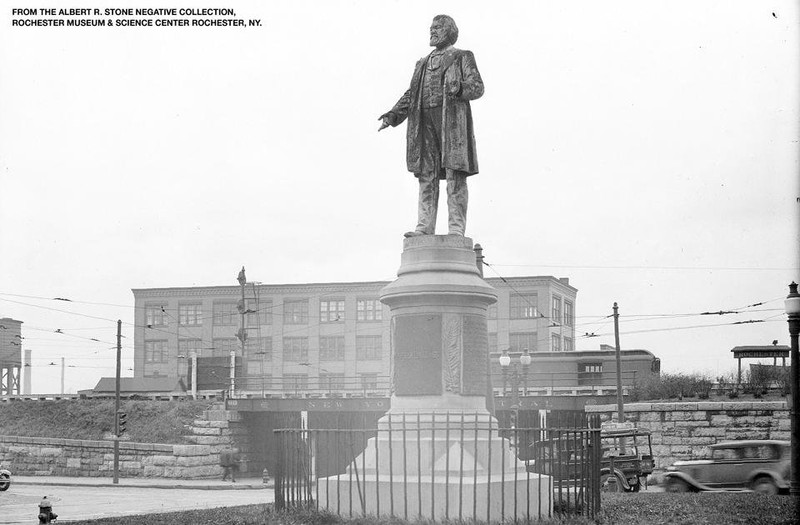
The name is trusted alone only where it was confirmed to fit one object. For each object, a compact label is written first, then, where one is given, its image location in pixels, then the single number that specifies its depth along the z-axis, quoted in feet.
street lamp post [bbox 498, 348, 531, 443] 104.12
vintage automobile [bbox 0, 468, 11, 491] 107.55
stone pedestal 38.19
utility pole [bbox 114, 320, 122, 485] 137.07
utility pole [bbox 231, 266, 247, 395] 171.12
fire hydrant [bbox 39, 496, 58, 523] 51.83
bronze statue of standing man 44.93
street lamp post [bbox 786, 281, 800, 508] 54.29
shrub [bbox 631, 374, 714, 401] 123.75
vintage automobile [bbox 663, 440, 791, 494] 76.89
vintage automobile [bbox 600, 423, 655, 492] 92.48
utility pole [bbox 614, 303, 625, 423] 116.98
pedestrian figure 142.57
